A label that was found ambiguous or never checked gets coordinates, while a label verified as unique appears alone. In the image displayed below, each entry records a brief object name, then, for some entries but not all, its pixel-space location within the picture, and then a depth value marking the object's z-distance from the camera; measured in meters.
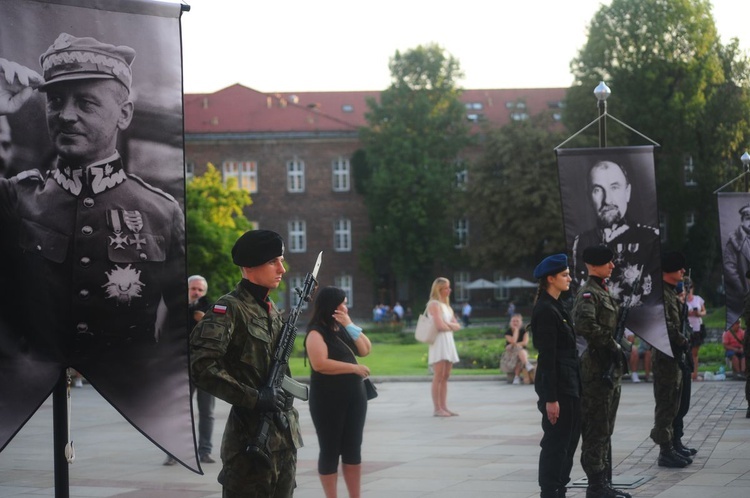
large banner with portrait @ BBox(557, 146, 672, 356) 11.12
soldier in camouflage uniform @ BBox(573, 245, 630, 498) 9.48
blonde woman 17.58
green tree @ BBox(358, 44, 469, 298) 74.00
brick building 80.75
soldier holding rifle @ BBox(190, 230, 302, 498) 5.59
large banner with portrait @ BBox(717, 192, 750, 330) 17.59
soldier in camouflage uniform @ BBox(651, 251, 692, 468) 11.48
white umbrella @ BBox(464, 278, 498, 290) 77.44
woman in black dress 9.00
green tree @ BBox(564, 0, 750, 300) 58.34
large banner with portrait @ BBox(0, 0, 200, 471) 4.52
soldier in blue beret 8.77
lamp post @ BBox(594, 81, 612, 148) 11.45
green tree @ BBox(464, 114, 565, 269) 63.91
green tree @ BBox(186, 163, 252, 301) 48.56
